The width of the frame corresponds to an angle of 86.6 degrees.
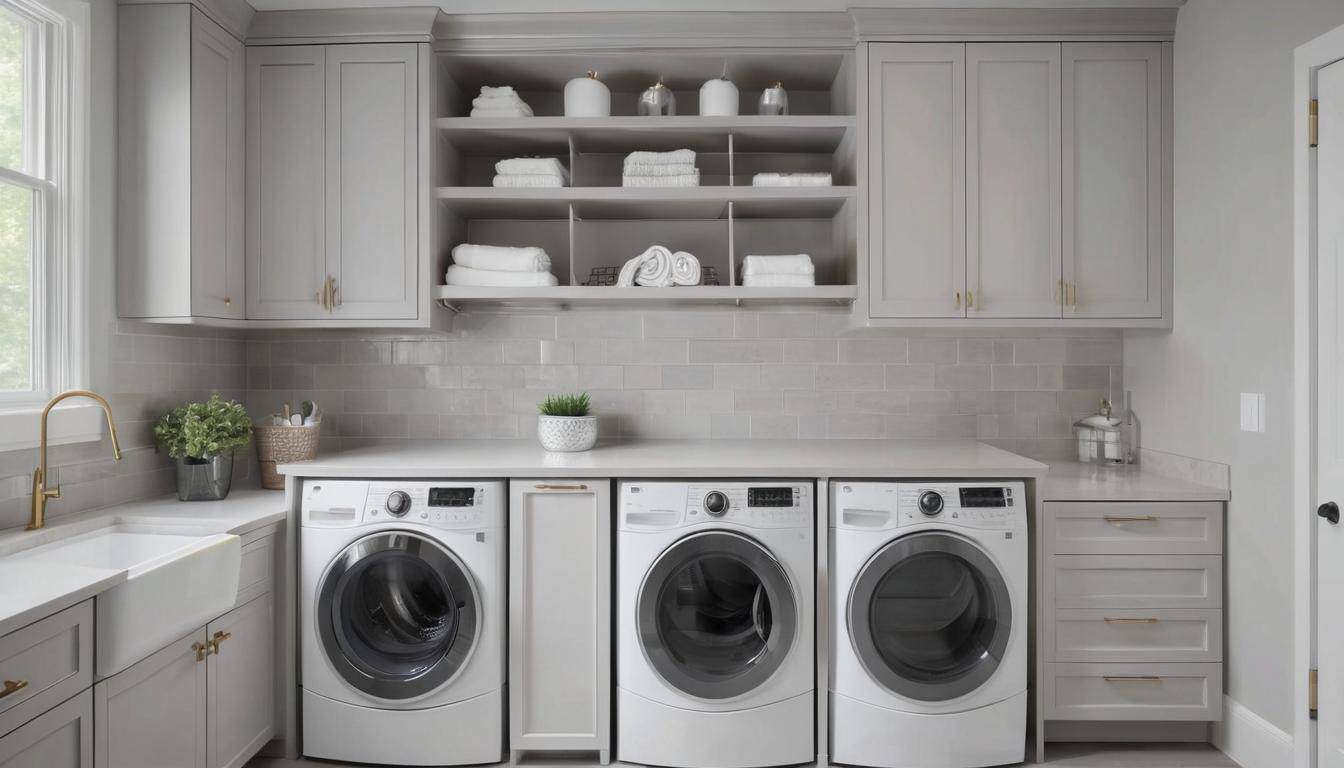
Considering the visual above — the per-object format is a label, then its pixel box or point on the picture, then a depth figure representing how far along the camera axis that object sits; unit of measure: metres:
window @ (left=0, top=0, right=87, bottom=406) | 2.04
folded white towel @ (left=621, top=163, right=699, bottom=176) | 2.63
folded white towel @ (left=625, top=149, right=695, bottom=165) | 2.64
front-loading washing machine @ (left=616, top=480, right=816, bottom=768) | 2.22
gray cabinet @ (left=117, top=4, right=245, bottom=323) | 2.33
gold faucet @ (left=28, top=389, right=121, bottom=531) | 1.96
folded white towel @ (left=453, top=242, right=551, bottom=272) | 2.60
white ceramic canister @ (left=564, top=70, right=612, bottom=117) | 2.62
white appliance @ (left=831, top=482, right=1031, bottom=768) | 2.22
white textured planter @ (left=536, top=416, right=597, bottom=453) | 2.60
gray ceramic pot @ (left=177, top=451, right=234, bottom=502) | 2.39
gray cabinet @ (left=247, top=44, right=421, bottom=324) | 2.58
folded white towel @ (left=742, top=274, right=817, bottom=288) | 2.61
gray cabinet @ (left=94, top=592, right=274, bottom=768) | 1.70
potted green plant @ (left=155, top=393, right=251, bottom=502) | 2.34
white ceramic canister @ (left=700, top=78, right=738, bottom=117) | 2.63
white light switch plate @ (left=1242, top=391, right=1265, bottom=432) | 2.17
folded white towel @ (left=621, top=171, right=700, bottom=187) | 2.62
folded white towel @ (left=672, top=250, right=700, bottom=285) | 2.59
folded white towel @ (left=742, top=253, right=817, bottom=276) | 2.61
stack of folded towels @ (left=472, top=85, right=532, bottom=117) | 2.65
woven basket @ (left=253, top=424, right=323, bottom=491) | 2.53
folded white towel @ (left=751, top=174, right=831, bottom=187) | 2.62
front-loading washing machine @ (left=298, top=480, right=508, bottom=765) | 2.23
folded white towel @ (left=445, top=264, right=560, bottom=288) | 2.60
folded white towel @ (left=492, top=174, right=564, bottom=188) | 2.63
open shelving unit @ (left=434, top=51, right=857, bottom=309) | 2.60
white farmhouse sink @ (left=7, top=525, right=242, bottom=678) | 1.62
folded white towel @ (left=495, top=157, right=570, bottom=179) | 2.63
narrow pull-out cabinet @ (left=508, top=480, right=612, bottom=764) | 2.28
